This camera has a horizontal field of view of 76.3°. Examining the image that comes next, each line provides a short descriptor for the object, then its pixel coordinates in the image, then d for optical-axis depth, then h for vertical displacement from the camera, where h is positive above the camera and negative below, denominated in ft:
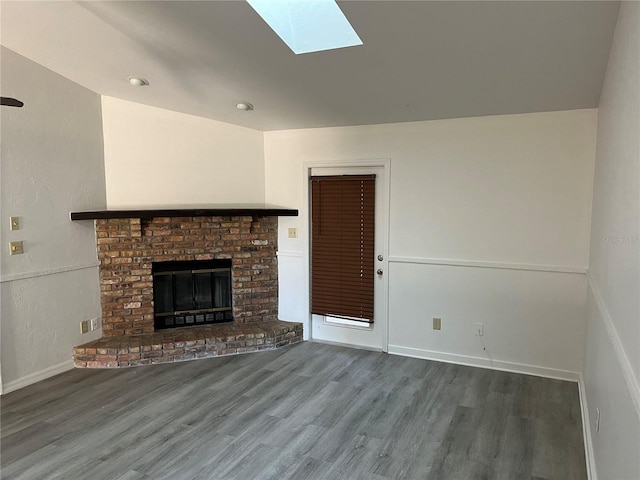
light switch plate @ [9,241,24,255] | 10.75 -0.92
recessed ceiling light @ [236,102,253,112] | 12.46 +3.29
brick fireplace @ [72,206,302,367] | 13.16 -2.49
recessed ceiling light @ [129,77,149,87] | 11.27 +3.68
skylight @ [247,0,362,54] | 8.53 +4.00
